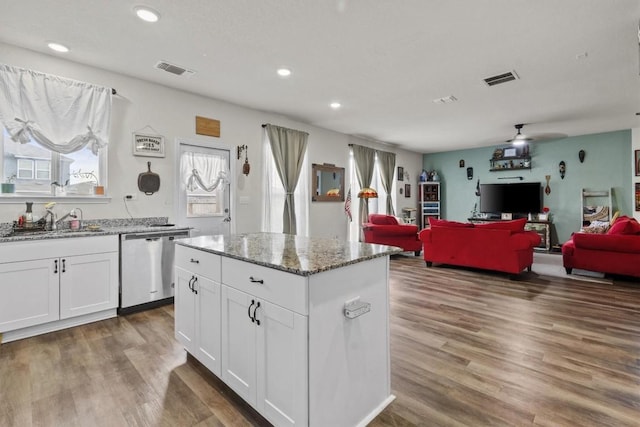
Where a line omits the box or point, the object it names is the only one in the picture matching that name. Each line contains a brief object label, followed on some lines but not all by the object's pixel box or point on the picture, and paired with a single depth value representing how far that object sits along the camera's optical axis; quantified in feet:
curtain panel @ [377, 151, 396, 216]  25.90
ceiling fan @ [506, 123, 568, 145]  20.33
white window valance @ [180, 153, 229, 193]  14.11
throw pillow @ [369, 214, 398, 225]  21.62
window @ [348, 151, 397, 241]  23.32
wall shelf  26.00
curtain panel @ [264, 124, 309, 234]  17.42
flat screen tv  25.30
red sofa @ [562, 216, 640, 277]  14.34
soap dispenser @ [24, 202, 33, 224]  9.86
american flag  22.44
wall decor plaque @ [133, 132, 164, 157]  12.52
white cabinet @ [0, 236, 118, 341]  8.77
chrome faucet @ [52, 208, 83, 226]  10.66
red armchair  20.42
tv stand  24.11
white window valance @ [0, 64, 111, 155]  9.86
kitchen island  4.69
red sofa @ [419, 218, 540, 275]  15.19
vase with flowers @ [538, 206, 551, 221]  24.57
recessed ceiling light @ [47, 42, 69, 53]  9.97
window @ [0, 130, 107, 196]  10.09
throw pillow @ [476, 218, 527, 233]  15.37
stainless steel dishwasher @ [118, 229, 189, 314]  10.80
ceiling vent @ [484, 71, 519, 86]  12.22
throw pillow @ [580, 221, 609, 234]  16.61
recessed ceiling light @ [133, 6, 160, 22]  8.11
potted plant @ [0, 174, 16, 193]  9.78
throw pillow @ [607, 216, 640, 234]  14.51
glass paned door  14.02
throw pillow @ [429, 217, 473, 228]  17.01
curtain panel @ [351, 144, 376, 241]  23.49
